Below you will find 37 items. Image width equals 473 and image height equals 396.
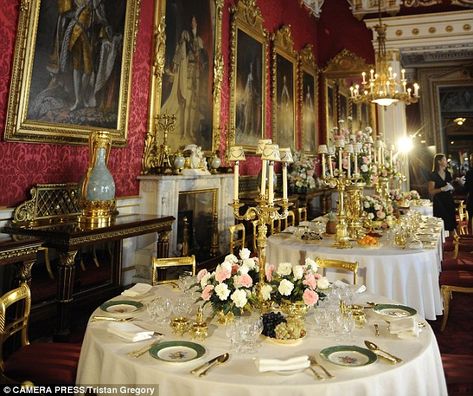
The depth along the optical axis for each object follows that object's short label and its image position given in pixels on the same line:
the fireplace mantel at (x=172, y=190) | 4.65
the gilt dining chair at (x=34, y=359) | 1.92
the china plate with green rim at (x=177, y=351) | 1.54
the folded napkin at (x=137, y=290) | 2.38
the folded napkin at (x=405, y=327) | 1.73
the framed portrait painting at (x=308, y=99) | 9.59
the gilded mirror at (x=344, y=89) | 10.00
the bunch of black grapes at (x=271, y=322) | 1.74
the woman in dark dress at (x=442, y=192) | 7.25
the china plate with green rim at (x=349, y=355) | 1.51
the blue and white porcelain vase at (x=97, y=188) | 3.46
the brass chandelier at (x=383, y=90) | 6.89
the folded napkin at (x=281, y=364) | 1.42
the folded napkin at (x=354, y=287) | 2.35
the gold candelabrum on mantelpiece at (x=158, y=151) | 4.81
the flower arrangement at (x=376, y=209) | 4.59
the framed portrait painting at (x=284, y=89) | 8.30
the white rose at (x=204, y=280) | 1.96
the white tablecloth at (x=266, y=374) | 1.36
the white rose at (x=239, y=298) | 1.80
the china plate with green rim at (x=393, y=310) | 2.04
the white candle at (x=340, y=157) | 3.59
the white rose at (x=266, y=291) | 1.91
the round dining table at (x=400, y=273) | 3.37
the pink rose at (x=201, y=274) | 2.07
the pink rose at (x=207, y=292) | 1.88
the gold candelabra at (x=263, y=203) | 1.89
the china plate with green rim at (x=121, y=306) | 2.12
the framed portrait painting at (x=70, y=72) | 3.30
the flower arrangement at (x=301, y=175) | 7.99
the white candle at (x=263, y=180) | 1.79
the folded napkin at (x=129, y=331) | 1.70
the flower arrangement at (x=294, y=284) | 1.86
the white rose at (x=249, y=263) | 2.04
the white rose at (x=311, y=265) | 2.09
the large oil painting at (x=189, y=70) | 5.14
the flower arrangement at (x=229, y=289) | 1.82
